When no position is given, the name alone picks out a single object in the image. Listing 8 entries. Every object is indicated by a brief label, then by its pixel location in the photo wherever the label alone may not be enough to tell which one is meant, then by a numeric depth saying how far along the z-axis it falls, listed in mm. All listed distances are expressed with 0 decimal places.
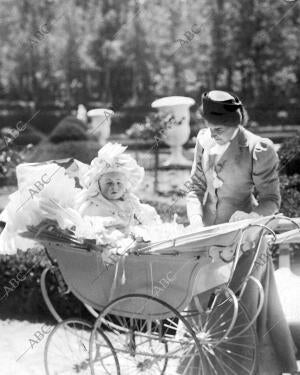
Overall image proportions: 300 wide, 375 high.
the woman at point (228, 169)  3115
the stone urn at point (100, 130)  12354
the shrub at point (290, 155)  7434
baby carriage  2830
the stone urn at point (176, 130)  10852
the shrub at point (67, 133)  10656
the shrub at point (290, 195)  5445
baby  3307
